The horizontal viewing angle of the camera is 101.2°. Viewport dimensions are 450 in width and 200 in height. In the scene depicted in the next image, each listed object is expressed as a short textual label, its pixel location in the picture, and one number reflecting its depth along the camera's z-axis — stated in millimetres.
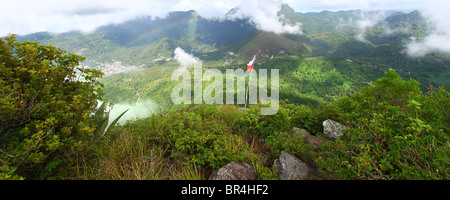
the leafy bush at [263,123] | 4094
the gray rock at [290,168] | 3020
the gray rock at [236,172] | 2727
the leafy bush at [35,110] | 2172
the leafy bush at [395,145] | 1996
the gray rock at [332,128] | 4344
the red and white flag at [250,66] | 7567
